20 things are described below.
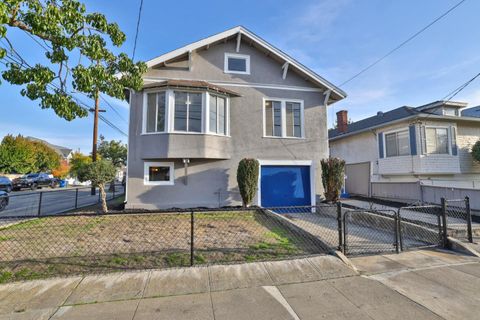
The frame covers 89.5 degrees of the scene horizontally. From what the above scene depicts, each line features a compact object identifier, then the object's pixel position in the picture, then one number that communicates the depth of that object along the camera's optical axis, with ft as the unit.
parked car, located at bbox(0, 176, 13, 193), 65.31
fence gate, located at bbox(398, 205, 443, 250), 19.74
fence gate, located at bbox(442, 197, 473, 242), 20.18
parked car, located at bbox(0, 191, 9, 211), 37.09
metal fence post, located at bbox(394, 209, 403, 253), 17.83
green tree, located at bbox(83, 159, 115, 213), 28.30
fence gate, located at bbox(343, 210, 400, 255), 17.99
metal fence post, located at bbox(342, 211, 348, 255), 16.73
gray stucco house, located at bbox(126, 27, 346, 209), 32.14
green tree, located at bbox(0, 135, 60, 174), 96.84
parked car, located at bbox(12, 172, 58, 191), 80.59
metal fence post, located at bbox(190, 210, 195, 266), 14.74
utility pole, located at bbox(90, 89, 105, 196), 55.21
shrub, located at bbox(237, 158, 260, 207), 31.73
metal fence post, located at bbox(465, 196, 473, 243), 19.90
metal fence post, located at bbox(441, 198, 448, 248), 19.29
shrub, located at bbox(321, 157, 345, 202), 33.35
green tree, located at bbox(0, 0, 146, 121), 15.46
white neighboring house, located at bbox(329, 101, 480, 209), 41.27
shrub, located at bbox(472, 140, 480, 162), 42.86
